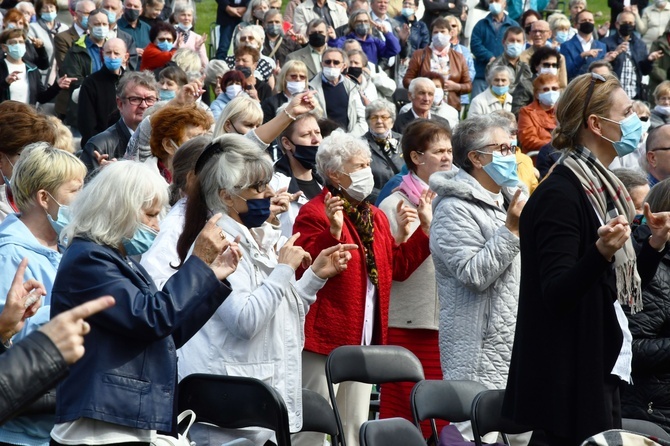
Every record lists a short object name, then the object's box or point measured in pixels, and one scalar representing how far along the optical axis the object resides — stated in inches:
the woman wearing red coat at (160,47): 779.0
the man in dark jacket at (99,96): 652.1
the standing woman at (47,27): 851.8
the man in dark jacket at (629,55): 983.6
